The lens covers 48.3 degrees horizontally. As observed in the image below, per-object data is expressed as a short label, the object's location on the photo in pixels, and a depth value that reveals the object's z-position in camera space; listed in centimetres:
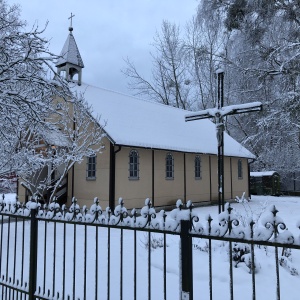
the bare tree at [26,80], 557
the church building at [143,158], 1437
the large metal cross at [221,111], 993
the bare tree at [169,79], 3512
